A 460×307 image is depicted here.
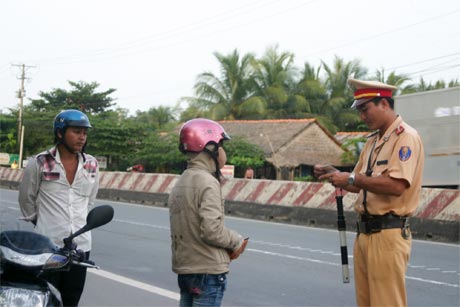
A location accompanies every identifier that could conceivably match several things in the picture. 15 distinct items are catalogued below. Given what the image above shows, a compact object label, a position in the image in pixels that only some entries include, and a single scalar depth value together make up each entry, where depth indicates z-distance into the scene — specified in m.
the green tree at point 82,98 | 49.12
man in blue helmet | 5.29
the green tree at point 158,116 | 64.25
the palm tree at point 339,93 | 45.53
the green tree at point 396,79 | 43.50
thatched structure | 36.84
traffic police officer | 4.39
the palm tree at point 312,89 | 45.06
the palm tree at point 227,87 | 45.78
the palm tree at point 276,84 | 45.28
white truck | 17.16
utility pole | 50.06
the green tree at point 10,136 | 53.50
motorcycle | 3.40
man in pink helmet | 4.18
